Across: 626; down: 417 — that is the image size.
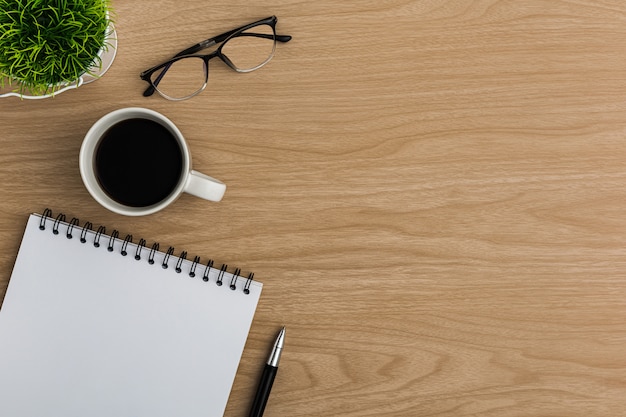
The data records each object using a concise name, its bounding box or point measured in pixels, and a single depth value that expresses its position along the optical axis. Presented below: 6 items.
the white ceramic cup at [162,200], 0.69
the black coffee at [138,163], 0.73
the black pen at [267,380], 0.77
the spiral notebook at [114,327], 0.77
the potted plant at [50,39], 0.63
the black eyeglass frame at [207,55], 0.76
